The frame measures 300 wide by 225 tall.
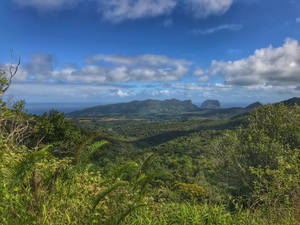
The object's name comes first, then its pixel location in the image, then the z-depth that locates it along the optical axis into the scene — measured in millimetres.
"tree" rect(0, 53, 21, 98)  8785
